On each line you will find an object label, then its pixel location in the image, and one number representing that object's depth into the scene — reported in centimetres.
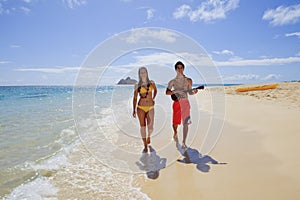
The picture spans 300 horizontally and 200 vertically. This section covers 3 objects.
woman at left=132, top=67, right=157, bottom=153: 384
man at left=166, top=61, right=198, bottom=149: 402
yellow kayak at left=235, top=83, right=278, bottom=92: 1891
